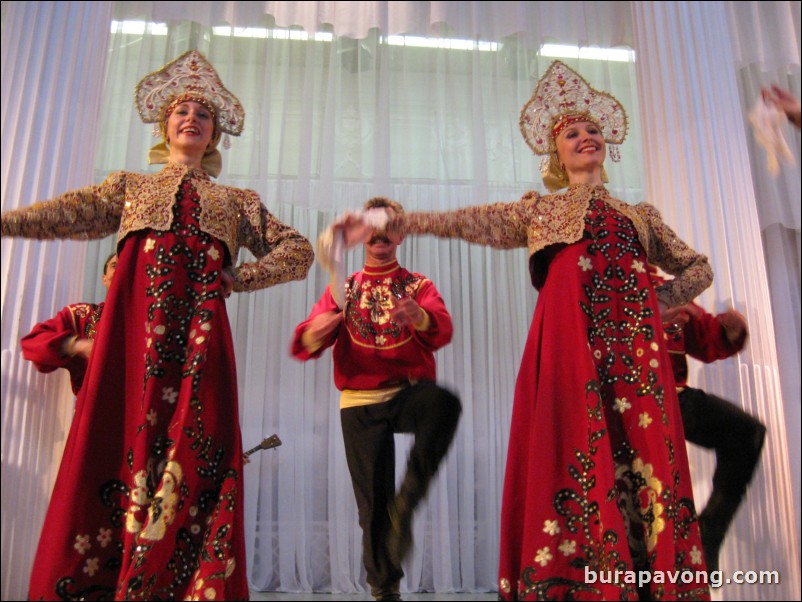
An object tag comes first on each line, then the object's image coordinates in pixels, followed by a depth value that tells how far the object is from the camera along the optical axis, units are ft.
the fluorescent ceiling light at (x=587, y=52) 11.53
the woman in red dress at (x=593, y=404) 5.92
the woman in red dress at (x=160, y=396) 5.65
